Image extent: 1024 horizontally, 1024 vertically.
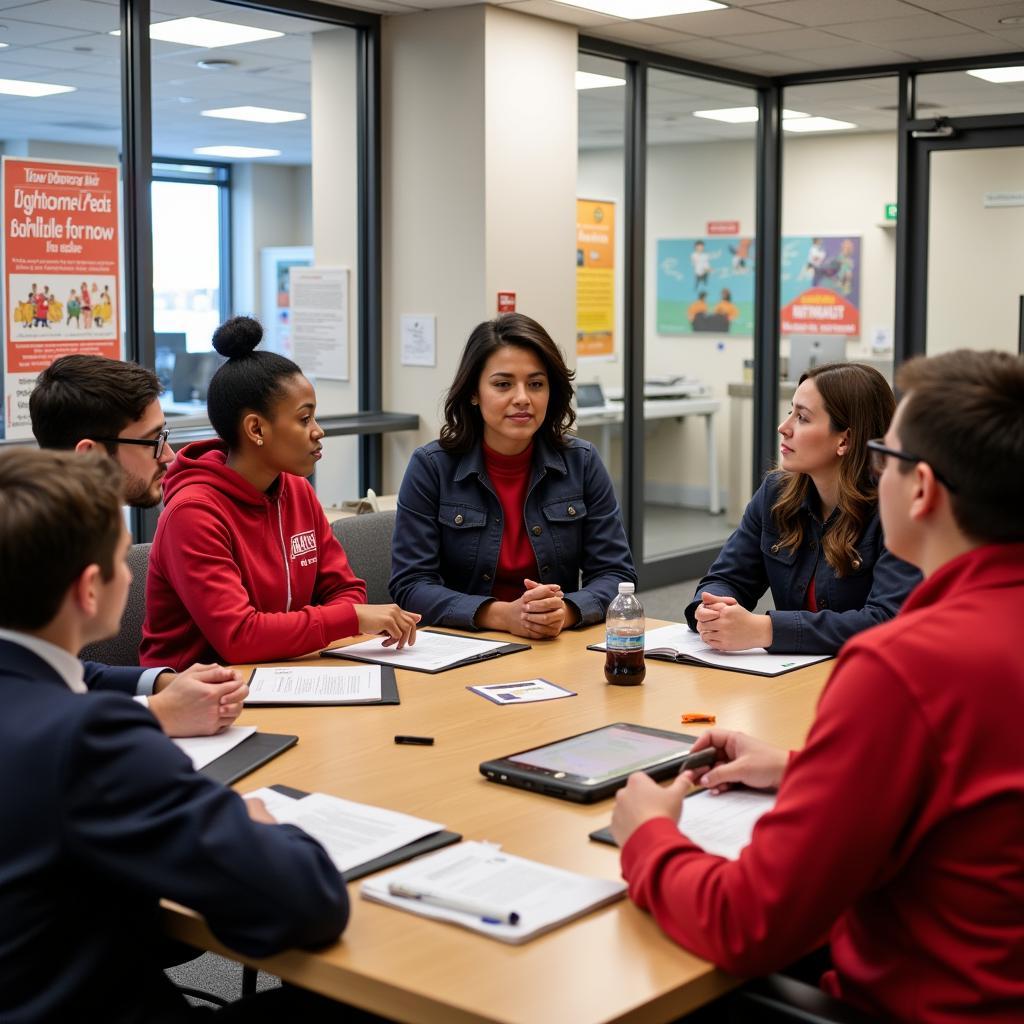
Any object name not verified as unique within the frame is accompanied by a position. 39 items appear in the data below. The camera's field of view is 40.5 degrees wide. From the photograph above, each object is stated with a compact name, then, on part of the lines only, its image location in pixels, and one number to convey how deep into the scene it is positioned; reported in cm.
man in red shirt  129
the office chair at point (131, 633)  275
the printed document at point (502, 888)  147
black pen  213
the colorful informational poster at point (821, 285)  810
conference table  134
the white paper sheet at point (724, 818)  166
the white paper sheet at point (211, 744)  199
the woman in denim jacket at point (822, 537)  276
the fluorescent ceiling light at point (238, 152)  717
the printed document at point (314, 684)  236
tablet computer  188
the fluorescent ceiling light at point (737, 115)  727
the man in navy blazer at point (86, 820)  135
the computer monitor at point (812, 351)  789
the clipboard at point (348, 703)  234
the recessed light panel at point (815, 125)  761
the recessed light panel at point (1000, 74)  672
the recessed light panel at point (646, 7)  562
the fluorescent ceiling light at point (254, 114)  680
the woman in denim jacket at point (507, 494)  323
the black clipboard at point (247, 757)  193
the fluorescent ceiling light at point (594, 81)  634
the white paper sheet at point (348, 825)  165
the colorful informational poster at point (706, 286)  712
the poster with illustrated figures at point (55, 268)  457
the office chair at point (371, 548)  339
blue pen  146
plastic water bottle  250
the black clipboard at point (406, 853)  160
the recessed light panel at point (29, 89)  436
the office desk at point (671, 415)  678
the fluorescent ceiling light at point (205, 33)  505
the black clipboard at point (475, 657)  267
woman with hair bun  265
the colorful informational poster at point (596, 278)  645
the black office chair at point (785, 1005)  137
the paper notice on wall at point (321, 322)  596
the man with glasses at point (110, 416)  255
